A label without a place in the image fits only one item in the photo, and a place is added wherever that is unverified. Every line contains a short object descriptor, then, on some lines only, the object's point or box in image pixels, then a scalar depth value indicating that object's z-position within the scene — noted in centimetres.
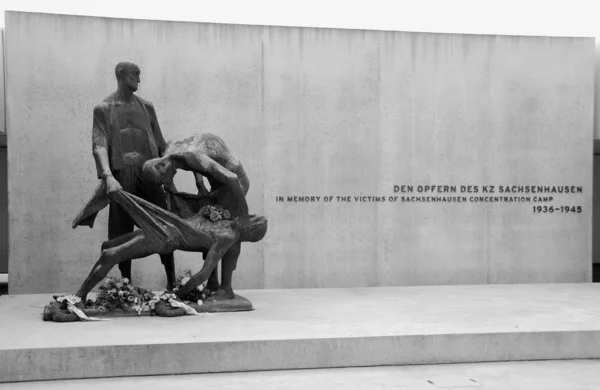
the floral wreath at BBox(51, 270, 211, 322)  607
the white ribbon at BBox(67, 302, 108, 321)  592
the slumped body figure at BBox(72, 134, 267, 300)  623
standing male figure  658
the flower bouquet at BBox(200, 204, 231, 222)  649
